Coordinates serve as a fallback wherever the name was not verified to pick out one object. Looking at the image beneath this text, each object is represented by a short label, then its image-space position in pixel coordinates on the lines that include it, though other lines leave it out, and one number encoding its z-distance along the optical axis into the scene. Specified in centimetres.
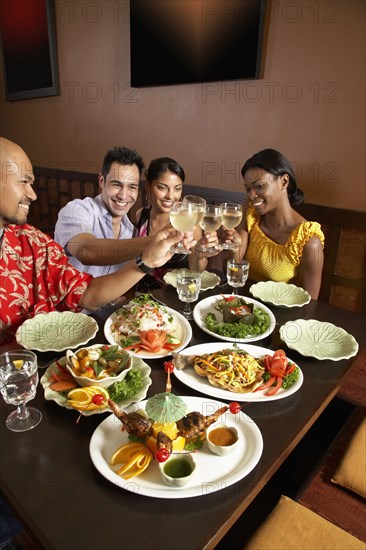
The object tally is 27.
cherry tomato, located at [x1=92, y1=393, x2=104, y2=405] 91
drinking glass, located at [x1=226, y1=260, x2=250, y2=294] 165
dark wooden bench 254
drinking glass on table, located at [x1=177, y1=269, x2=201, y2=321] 145
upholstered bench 101
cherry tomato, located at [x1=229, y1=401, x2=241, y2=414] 89
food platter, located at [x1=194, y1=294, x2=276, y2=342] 134
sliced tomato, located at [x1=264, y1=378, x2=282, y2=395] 106
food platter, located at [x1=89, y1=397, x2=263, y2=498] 76
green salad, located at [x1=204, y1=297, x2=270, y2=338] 136
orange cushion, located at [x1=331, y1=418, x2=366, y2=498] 122
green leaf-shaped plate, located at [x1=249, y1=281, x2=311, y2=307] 167
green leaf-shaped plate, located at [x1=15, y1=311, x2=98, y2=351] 124
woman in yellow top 211
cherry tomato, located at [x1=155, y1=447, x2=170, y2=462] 78
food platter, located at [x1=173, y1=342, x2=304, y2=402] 104
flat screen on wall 262
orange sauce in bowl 87
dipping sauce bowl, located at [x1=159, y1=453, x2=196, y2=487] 76
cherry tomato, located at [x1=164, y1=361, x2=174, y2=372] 93
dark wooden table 68
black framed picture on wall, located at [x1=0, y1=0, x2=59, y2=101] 409
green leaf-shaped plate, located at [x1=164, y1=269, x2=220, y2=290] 182
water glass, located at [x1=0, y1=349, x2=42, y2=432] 93
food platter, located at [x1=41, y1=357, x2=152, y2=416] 96
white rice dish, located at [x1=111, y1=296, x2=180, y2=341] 129
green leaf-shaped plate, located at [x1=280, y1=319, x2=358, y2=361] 127
